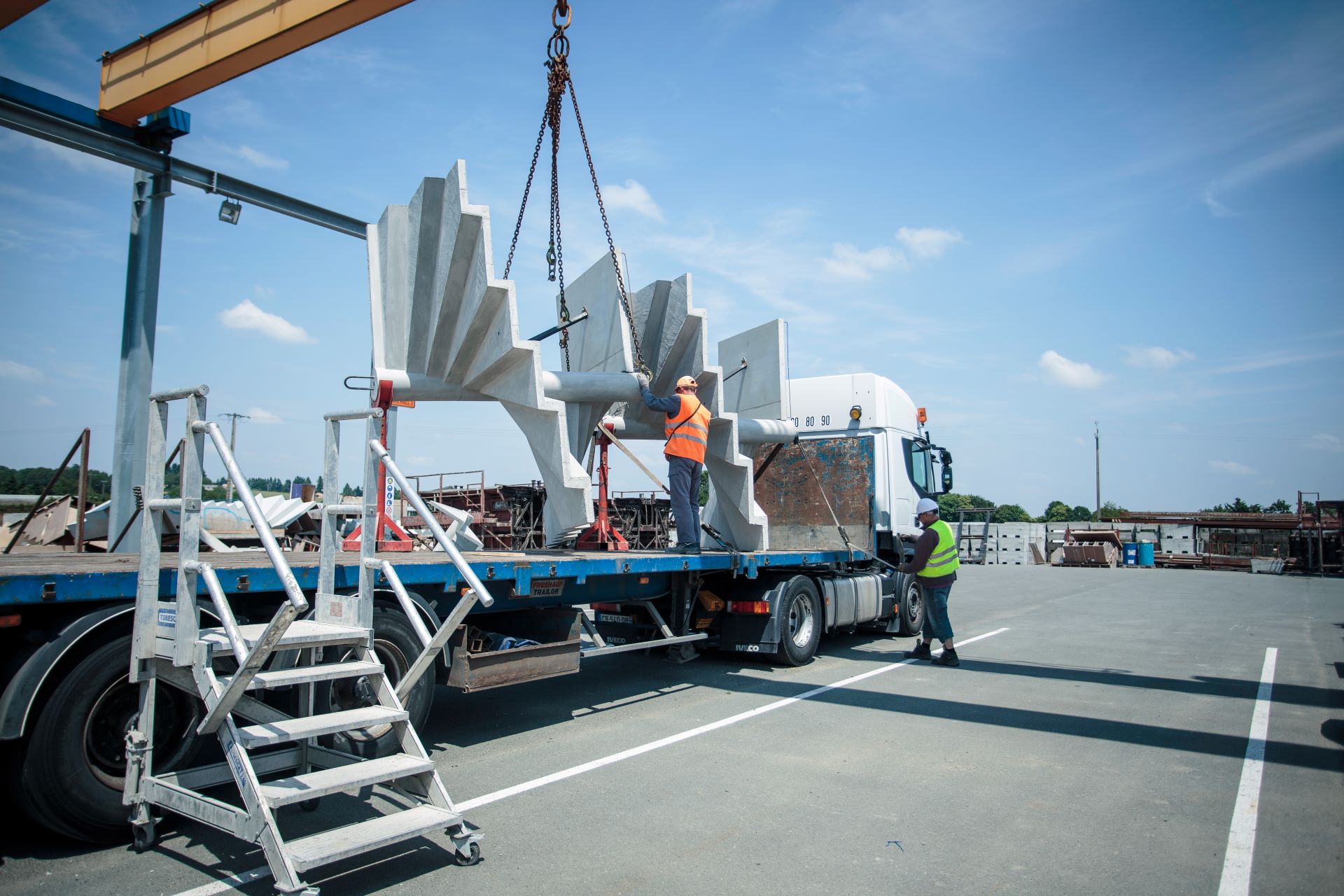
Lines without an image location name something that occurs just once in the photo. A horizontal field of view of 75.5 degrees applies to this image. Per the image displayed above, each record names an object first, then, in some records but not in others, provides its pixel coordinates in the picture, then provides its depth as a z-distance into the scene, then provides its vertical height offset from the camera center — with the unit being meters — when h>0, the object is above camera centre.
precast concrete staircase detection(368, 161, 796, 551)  7.66 +1.80
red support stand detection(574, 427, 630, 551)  9.48 -0.10
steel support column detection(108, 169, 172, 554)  13.30 +2.80
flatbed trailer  4.02 -0.76
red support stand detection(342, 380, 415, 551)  6.95 -0.02
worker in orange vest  8.82 +0.71
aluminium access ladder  3.73 -0.89
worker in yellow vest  9.80 -0.53
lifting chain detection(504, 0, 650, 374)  8.32 +4.12
